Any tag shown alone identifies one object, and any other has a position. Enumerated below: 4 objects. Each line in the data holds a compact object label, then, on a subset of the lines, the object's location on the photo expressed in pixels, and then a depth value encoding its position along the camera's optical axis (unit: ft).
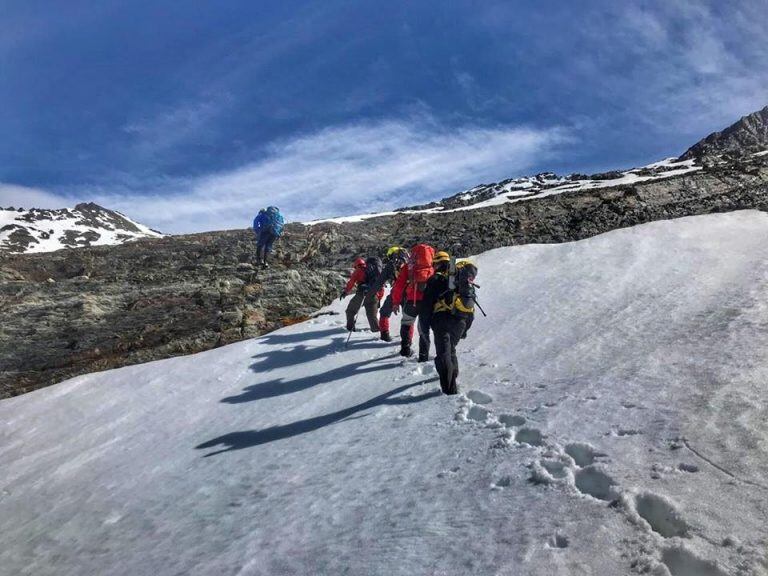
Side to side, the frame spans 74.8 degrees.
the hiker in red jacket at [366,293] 42.34
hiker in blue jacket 70.13
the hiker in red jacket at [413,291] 31.83
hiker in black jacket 25.64
